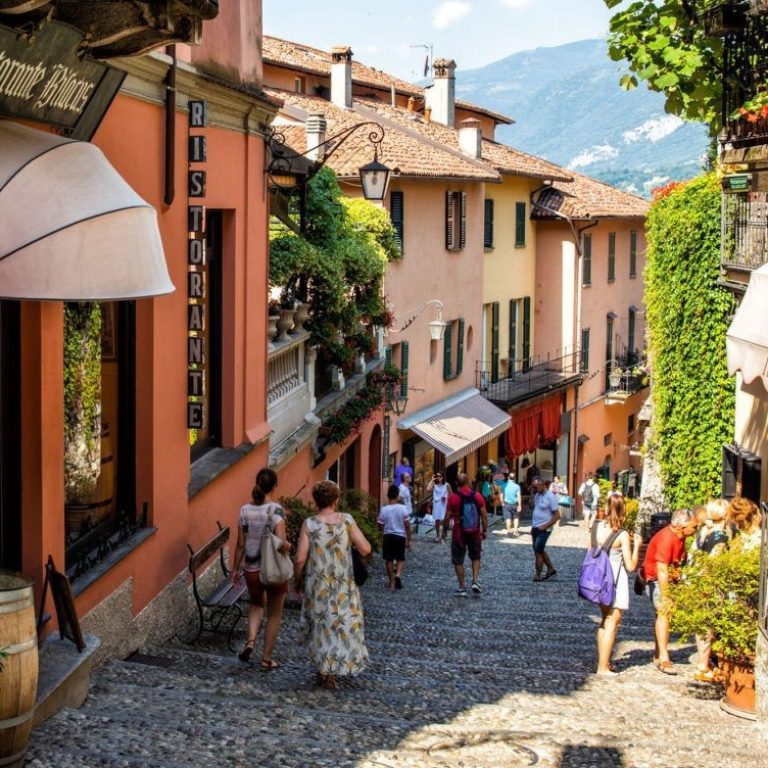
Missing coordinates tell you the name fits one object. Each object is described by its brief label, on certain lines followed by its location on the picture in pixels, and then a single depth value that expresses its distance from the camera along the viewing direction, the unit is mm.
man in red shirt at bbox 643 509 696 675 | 11109
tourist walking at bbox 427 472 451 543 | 25781
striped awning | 31125
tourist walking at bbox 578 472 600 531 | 30922
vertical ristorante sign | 10945
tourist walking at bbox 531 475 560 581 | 17953
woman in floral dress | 9094
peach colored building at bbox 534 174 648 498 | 42469
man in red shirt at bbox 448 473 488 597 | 16406
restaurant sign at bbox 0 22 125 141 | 6742
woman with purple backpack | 11156
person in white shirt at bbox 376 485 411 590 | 16688
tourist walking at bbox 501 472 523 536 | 28859
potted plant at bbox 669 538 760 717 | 9625
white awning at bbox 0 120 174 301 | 6484
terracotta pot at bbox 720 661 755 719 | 9625
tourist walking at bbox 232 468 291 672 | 9750
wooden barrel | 5891
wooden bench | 10703
